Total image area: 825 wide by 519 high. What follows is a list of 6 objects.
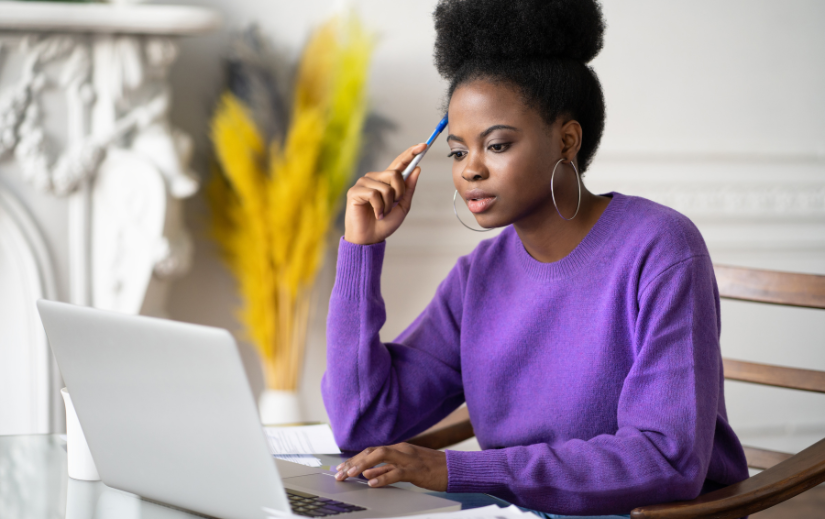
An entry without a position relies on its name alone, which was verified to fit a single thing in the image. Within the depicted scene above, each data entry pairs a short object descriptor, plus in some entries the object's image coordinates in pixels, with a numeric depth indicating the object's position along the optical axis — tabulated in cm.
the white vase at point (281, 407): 396
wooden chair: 276
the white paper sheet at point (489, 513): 264
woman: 281
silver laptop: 257
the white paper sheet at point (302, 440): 295
